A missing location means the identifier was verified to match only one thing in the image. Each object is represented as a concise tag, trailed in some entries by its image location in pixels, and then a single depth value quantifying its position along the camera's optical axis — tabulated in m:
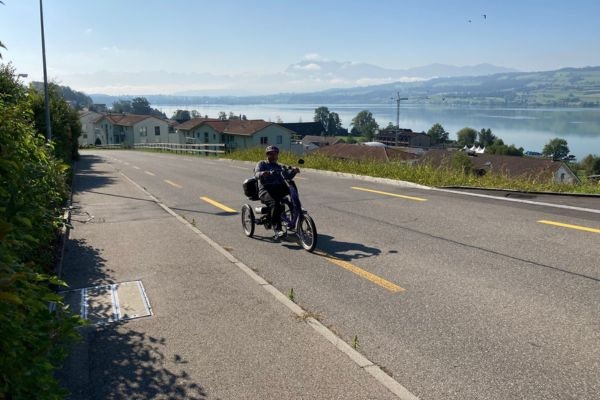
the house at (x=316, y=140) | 128.26
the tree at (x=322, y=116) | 193.82
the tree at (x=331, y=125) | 193.62
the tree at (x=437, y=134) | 163.34
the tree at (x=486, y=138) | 147.25
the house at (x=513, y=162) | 39.22
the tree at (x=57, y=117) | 19.88
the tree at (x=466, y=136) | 151.46
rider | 8.51
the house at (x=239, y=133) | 68.56
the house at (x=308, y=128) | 159.00
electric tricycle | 7.97
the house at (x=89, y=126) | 116.51
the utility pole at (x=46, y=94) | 17.89
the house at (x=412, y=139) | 145.62
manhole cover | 5.46
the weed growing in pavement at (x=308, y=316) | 5.17
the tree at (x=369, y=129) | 179.12
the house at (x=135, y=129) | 96.50
